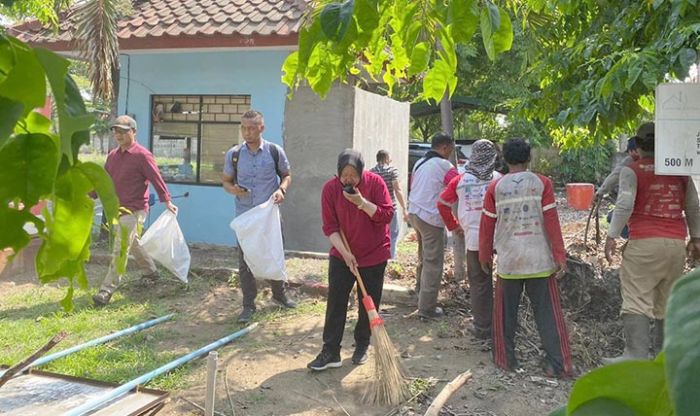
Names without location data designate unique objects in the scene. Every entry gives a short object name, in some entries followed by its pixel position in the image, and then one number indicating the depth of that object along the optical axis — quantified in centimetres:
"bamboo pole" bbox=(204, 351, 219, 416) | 298
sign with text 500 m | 317
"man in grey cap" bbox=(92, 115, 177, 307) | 616
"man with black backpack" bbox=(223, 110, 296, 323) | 582
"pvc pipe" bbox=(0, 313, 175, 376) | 455
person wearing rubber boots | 446
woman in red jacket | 450
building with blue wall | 819
